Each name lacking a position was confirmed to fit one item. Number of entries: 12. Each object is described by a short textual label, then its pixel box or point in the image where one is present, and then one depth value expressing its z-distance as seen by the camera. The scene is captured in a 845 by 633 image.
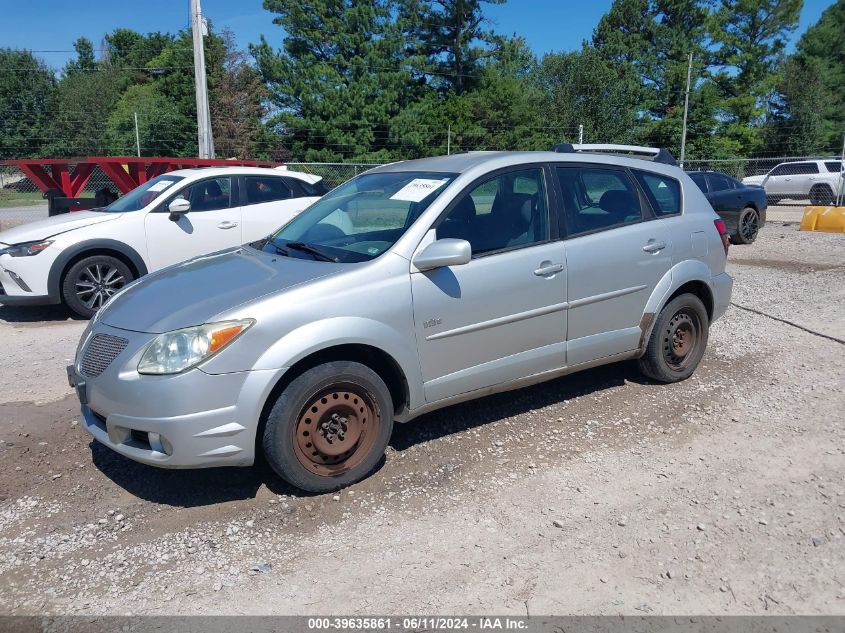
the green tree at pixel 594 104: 44.41
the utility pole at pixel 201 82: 17.11
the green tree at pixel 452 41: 45.03
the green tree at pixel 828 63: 50.88
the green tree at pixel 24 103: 48.53
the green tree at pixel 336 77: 39.06
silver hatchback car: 3.61
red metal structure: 13.53
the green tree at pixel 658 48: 49.66
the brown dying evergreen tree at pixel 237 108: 44.97
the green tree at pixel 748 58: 50.06
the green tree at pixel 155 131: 43.47
